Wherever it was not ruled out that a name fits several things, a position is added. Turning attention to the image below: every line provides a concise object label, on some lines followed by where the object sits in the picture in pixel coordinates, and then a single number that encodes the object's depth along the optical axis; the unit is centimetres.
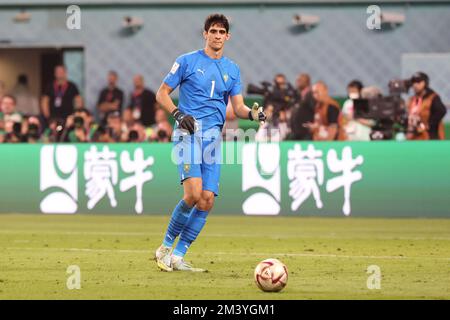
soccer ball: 1099
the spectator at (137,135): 2178
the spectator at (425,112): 2047
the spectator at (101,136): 2197
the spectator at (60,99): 2522
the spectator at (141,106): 2433
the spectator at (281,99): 2152
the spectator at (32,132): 2209
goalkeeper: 1259
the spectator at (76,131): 2177
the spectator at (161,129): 2167
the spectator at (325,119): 2097
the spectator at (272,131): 2073
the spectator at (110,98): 2564
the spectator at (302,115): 2094
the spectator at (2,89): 2579
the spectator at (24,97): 2812
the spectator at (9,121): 2202
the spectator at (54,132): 2189
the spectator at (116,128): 2222
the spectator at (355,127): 2102
